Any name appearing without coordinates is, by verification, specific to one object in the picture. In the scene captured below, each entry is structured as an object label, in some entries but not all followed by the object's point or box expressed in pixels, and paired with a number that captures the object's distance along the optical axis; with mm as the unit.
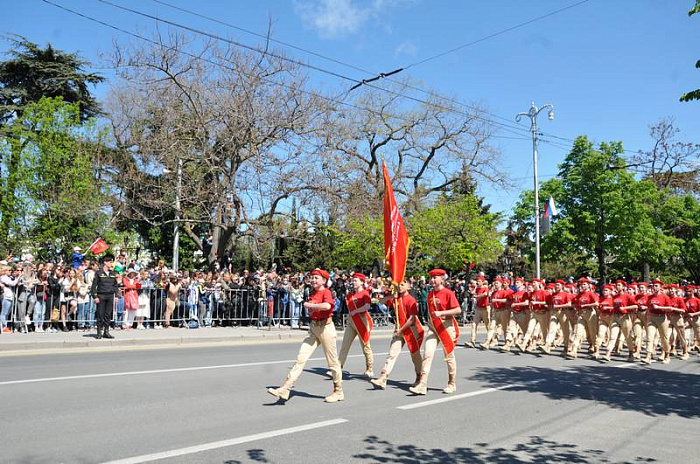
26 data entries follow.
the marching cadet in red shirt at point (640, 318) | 14188
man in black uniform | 14000
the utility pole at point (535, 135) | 30219
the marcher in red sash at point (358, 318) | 9320
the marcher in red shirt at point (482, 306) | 16462
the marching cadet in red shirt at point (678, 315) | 14101
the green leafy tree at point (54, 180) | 26516
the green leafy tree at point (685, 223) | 42031
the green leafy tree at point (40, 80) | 33656
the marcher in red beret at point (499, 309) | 15367
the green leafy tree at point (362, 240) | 29078
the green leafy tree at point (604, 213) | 36000
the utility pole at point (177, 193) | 24469
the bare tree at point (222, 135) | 23781
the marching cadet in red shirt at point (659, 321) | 13742
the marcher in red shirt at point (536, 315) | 14461
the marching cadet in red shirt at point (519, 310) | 14820
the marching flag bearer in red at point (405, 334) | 9047
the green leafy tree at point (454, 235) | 28422
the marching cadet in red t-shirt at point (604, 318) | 14078
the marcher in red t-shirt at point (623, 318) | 14016
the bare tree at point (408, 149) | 35359
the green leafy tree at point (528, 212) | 38812
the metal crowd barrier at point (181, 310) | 15133
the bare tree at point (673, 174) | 41156
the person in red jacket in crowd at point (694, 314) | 14977
